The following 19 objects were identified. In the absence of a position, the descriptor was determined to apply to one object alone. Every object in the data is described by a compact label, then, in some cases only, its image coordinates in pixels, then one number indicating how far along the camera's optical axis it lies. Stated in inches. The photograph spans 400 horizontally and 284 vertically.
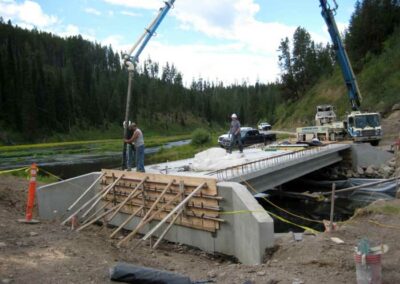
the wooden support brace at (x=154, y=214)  414.2
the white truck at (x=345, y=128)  1277.1
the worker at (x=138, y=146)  613.9
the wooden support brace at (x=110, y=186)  574.7
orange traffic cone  422.6
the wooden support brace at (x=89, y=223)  477.5
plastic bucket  236.8
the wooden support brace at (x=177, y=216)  418.3
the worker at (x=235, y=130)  837.8
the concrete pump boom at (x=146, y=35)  832.7
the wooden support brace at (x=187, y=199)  432.1
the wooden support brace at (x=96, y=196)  530.6
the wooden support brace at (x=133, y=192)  516.7
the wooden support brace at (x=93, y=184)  577.3
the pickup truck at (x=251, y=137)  1484.5
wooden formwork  457.7
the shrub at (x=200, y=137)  1829.5
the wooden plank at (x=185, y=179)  454.0
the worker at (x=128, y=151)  659.4
